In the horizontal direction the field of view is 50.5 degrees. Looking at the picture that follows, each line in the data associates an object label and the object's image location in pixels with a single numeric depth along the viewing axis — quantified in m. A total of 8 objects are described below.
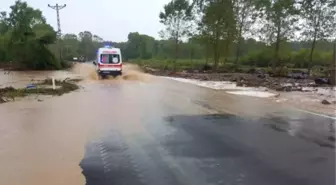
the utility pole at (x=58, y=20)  57.08
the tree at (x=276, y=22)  41.88
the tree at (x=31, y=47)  52.97
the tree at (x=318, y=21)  37.47
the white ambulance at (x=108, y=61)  31.50
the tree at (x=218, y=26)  46.94
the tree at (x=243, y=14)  48.69
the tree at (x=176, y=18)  59.56
